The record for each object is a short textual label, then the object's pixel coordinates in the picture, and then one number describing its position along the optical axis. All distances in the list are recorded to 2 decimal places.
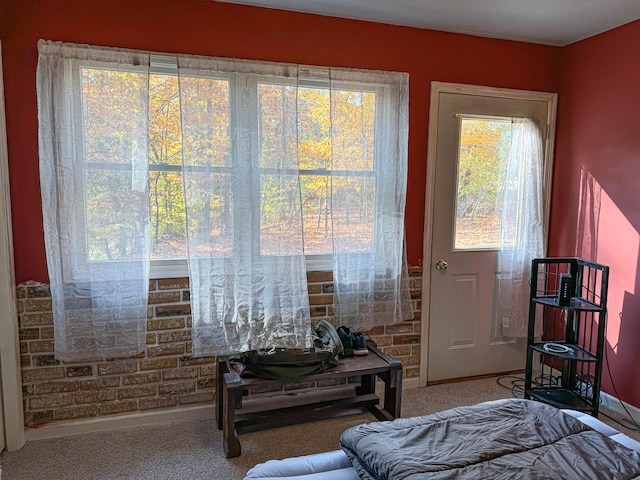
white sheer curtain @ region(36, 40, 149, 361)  2.31
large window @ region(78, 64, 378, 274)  2.38
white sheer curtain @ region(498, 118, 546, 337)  3.25
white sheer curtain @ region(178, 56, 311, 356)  2.50
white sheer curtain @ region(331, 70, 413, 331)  2.78
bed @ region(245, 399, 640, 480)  1.36
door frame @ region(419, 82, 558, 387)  3.06
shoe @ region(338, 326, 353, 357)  2.74
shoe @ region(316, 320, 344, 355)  2.61
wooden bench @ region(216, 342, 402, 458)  2.36
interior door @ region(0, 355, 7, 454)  2.34
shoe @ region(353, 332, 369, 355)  2.76
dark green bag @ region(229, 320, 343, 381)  2.46
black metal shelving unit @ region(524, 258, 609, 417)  2.68
